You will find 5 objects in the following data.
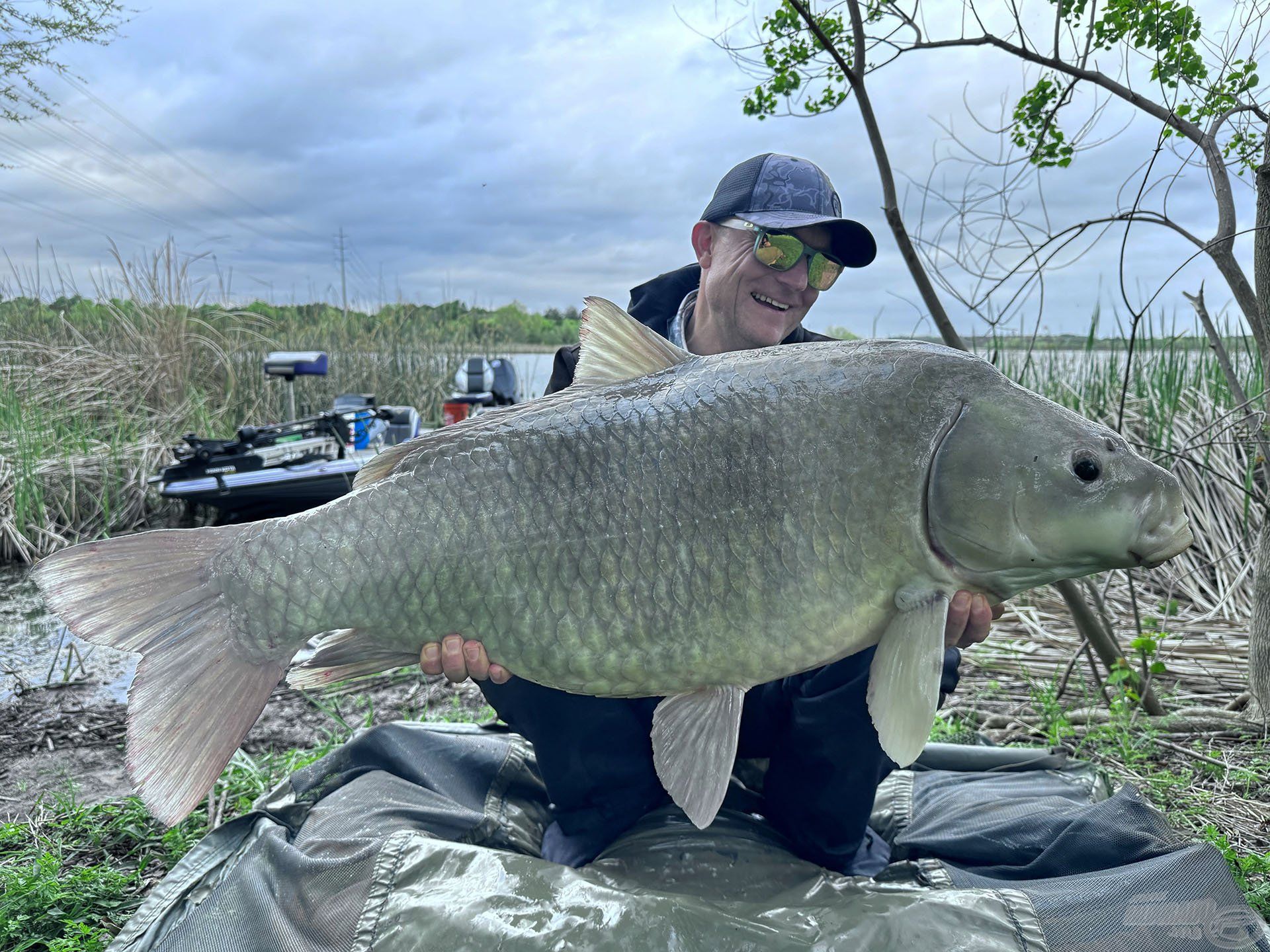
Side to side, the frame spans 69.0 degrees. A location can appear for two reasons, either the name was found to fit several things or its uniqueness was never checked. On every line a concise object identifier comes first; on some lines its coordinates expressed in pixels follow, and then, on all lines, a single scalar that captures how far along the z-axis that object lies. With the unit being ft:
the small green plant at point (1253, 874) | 5.38
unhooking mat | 4.69
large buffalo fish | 4.19
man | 5.51
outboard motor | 24.09
